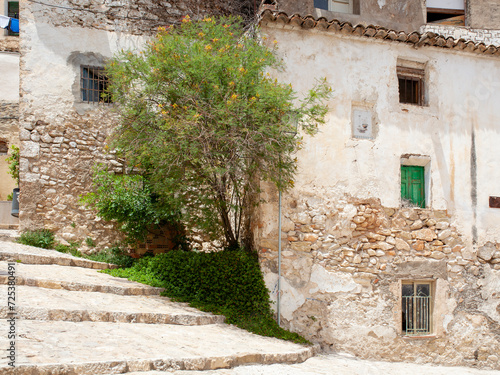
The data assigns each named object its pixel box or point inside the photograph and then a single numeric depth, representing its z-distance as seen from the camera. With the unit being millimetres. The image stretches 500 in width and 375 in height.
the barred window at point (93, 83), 11688
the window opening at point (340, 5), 12242
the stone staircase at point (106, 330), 4961
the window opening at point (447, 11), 13438
